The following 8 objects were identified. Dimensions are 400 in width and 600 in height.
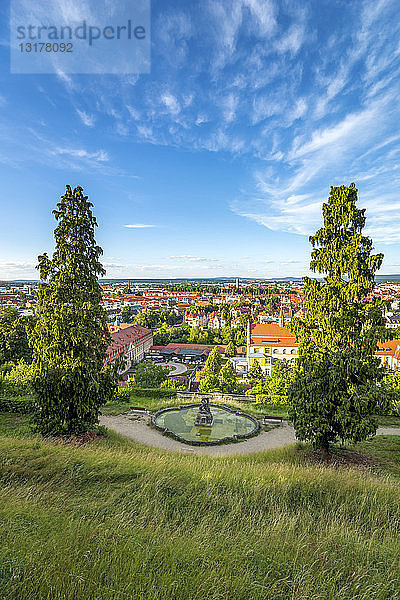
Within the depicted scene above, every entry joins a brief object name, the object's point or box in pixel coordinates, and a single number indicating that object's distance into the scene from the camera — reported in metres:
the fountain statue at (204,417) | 16.34
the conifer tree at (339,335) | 9.57
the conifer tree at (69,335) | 10.62
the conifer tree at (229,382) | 32.44
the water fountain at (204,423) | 14.65
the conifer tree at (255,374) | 38.62
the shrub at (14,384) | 18.48
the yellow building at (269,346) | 51.50
